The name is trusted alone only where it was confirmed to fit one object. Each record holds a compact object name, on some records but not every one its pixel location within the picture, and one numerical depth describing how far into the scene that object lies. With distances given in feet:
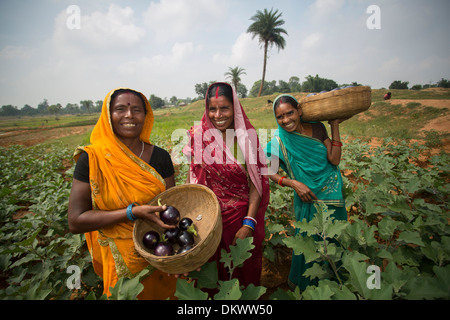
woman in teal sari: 7.27
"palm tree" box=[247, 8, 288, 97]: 126.21
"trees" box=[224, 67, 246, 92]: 167.94
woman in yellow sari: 4.85
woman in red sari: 6.27
